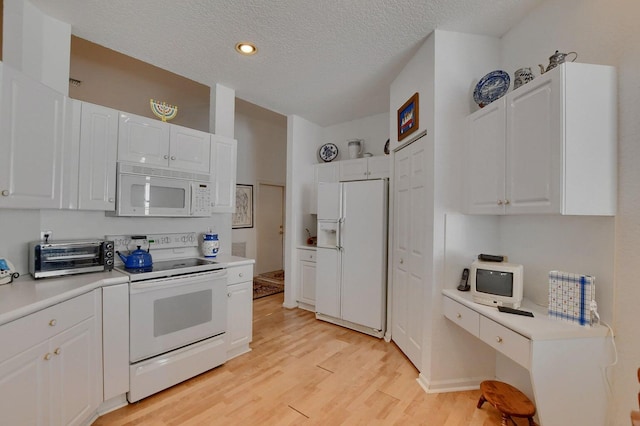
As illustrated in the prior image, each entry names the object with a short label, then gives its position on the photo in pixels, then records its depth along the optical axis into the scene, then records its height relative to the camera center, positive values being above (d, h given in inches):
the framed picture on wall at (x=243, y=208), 203.5 +4.2
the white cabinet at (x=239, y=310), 101.7 -37.1
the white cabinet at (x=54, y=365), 49.1 -32.5
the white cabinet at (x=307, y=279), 151.6 -36.4
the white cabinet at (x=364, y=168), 140.2 +25.7
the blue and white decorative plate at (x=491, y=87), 76.2 +37.5
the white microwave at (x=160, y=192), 87.1 +6.9
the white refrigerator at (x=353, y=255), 122.1 -18.9
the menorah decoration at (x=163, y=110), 100.2 +37.9
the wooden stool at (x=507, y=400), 65.4 -46.0
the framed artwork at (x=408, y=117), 94.2 +36.5
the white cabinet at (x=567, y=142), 55.7 +16.7
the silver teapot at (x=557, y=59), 61.2 +36.5
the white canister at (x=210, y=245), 109.7 -13.1
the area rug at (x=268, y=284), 180.2 -51.3
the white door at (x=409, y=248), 92.8 -11.7
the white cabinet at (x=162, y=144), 88.9 +24.3
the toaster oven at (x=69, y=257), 72.1 -13.4
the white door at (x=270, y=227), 222.2 -11.3
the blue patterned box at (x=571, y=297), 56.8 -16.7
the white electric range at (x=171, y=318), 77.7 -33.2
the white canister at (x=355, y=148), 155.3 +38.8
